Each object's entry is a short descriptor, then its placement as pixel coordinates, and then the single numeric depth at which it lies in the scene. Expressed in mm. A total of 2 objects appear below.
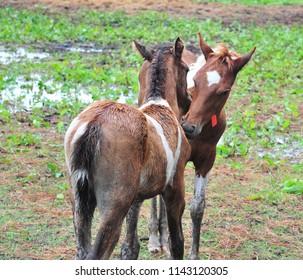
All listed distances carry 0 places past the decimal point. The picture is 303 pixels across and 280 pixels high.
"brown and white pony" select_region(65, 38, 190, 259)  9703
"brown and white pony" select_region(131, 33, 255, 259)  13594
